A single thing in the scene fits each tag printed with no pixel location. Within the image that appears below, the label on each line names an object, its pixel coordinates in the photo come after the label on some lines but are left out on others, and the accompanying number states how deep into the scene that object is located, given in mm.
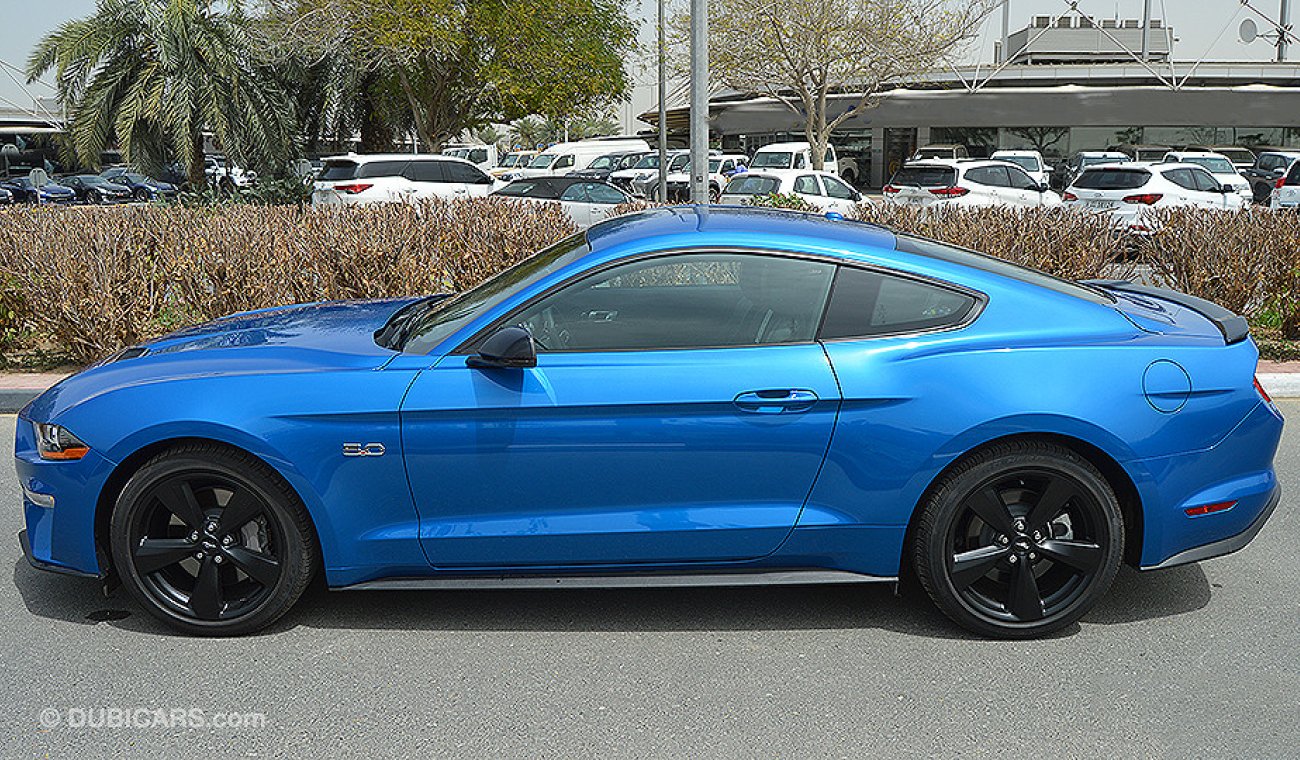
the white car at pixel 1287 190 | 22641
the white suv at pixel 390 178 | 22266
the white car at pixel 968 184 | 22812
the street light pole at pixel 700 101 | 11555
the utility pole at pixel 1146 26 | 48466
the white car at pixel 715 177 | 26578
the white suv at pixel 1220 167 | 27016
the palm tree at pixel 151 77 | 23328
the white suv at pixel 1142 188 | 20031
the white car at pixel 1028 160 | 35969
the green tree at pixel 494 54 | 25062
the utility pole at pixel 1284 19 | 49178
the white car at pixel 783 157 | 30050
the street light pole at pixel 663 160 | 20422
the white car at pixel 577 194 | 20484
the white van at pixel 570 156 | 37312
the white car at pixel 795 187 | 21984
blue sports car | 4191
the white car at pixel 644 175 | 27048
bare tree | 33438
